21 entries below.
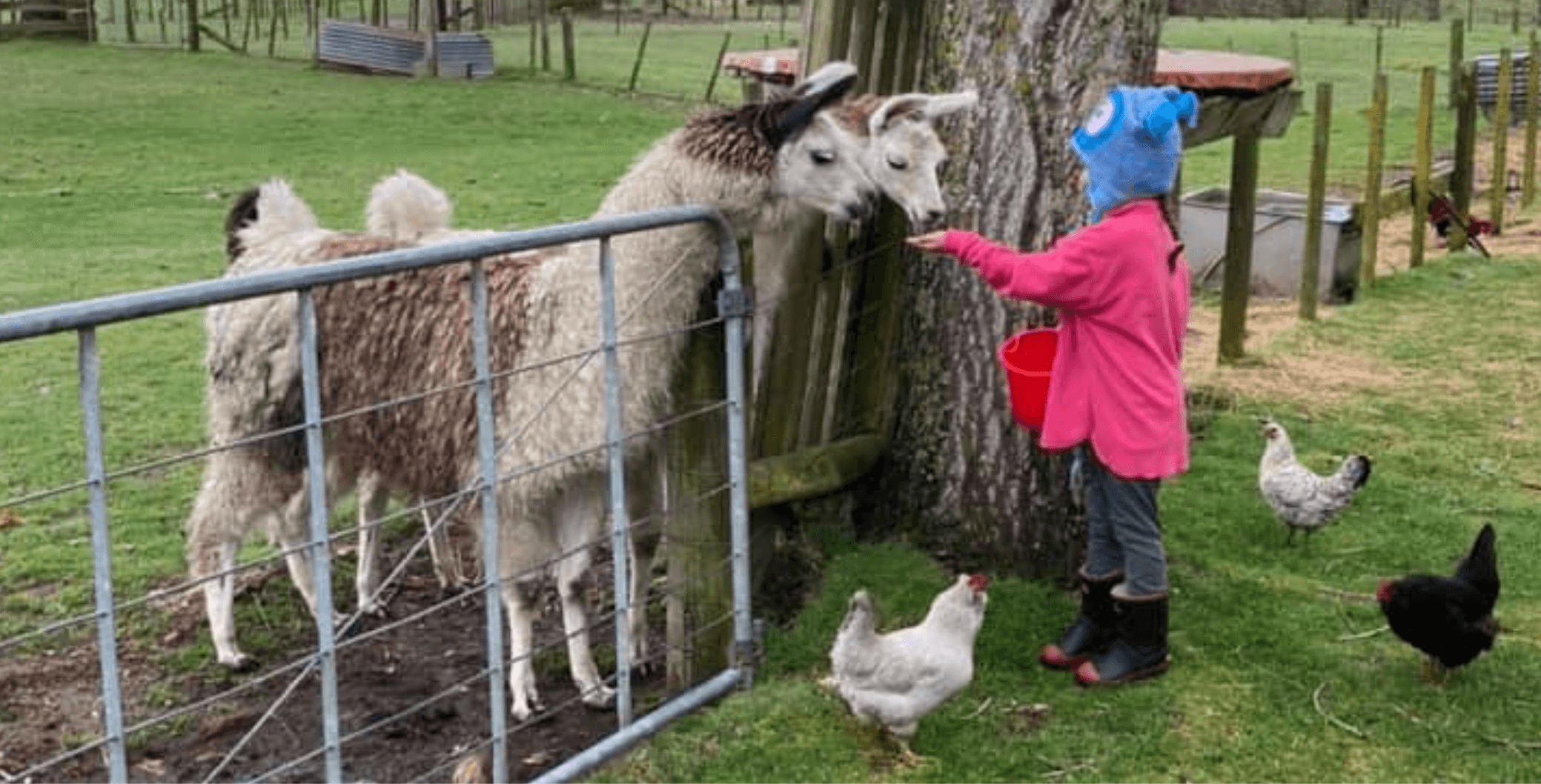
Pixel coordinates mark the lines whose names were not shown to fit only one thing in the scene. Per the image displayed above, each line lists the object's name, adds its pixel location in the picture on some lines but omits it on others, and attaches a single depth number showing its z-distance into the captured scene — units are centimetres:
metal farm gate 297
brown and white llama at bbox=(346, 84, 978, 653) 473
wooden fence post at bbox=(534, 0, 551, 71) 3147
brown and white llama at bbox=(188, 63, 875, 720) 471
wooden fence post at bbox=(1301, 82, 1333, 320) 1013
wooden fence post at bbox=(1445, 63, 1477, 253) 1391
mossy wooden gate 474
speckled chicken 598
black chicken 459
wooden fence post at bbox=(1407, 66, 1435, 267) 1238
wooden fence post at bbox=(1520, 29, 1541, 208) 1614
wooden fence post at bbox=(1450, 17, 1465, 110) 1461
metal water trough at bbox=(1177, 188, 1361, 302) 1191
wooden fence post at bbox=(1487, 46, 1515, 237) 1462
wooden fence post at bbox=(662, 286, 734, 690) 463
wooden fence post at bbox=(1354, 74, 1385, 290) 1140
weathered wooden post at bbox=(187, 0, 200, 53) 3405
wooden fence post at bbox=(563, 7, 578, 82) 2968
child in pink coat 428
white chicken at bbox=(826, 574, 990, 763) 408
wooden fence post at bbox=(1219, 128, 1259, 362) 904
